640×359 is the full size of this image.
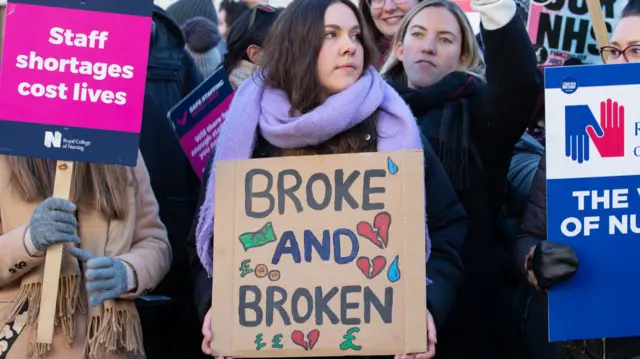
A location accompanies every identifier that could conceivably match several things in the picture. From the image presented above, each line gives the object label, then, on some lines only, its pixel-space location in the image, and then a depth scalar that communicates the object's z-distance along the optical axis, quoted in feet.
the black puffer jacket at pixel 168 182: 16.55
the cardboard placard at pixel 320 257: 11.24
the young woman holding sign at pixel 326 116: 12.03
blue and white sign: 11.55
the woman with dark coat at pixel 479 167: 13.93
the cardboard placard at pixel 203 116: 16.21
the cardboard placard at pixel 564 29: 16.15
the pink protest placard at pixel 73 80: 12.59
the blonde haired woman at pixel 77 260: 12.38
